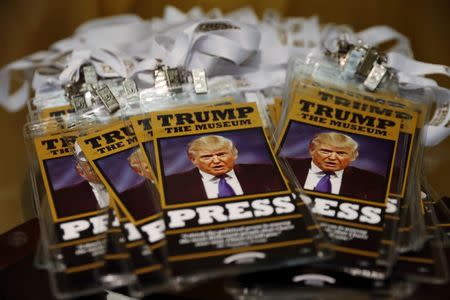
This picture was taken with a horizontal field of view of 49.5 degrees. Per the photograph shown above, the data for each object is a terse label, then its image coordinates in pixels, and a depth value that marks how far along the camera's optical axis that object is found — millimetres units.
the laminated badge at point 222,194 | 418
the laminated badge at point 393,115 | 491
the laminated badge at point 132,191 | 421
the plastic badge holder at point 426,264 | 424
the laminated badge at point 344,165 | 444
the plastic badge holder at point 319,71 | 591
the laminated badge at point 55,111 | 592
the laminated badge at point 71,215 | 422
